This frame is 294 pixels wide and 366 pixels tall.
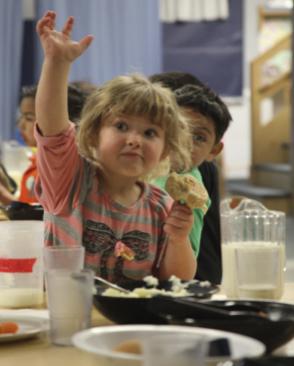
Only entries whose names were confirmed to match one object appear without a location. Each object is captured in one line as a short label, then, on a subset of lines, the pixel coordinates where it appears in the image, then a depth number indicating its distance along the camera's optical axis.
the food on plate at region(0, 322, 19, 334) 1.86
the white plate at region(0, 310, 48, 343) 1.85
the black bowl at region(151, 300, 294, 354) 1.75
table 1.76
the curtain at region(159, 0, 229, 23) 10.70
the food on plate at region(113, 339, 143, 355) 1.60
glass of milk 2.10
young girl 2.27
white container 2.09
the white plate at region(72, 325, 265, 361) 1.61
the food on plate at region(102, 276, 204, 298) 1.94
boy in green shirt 2.65
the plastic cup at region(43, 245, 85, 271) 1.93
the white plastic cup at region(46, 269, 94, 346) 1.83
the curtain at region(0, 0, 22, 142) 7.03
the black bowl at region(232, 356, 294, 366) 1.60
